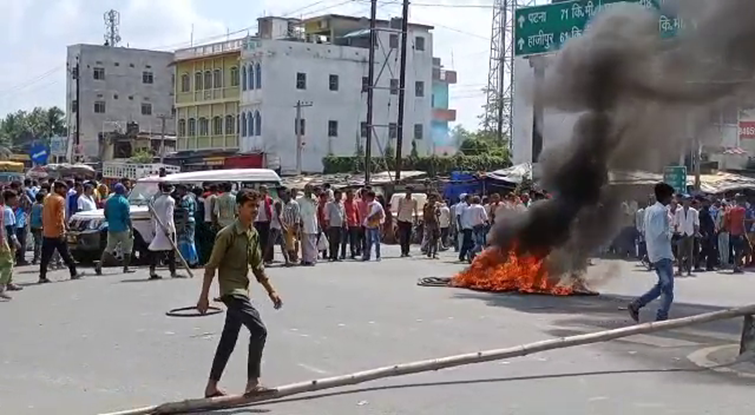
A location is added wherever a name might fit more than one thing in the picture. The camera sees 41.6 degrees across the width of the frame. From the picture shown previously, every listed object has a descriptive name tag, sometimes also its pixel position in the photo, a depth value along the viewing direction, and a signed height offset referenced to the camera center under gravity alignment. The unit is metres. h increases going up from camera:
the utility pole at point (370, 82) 34.72 +3.11
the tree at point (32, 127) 107.12 +4.46
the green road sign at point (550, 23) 20.45 +3.24
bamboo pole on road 7.04 -1.61
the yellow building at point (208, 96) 63.41 +4.82
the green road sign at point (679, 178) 22.28 -0.04
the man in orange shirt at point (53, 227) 15.54 -0.96
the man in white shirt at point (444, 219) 24.70 -1.15
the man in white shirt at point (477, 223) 21.61 -1.09
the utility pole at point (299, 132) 60.03 +2.38
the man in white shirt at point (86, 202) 20.20 -0.71
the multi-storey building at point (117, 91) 75.88 +6.13
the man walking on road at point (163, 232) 16.78 -1.08
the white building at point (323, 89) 60.16 +5.19
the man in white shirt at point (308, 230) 20.58 -1.23
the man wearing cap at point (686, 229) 20.69 -1.10
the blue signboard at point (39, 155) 46.69 +0.55
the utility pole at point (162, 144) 63.81 +1.62
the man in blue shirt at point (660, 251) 11.59 -0.90
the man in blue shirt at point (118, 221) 16.69 -0.90
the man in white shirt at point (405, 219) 23.95 -1.13
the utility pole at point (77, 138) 58.31 +1.85
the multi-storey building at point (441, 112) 70.81 +4.88
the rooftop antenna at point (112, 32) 84.61 +11.58
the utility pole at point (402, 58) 33.66 +3.93
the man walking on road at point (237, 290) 7.42 -0.91
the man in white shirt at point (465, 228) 21.70 -1.23
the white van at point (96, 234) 19.38 -1.29
